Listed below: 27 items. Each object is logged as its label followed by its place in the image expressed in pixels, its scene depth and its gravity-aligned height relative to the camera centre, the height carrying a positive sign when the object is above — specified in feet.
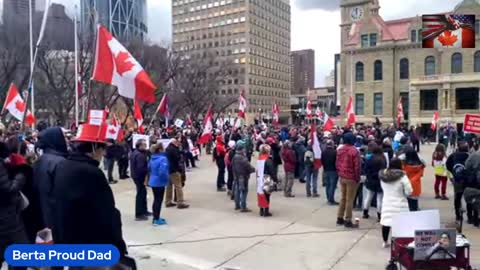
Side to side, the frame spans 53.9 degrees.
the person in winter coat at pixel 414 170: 33.86 -3.93
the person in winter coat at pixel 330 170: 39.78 -4.44
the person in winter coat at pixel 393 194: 25.20 -4.12
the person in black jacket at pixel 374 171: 32.32 -3.74
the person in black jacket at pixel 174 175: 37.63 -4.57
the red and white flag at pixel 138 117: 60.60 +0.17
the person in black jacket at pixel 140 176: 34.09 -4.18
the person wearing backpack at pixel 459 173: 31.19 -3.80
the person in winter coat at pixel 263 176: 34.88 -4.33
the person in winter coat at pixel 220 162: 47.52 -4.42
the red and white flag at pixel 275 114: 113.65 +0.93
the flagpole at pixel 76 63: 87.37 +10.22
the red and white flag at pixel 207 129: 54.24 -1.30
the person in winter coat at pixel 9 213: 14.48 -2.98
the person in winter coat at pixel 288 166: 43.24 -4.42
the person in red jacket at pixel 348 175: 30.89 -3.76
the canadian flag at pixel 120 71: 28.12 +2.85
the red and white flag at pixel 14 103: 61.72 +2.06
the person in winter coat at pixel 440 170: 42.34 -4.74
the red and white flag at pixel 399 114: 117.01 +0.85
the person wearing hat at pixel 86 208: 10.97 -2.10
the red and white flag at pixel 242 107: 91.11 +2.18
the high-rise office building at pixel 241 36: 394.52 +71.06
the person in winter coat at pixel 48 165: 14.52 -1.55
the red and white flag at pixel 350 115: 88.58 +0.48
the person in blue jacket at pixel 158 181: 32.27 -4.29
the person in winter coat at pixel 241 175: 36.04 -4.38
